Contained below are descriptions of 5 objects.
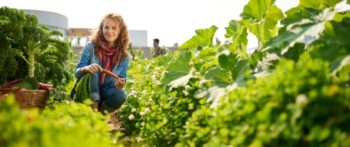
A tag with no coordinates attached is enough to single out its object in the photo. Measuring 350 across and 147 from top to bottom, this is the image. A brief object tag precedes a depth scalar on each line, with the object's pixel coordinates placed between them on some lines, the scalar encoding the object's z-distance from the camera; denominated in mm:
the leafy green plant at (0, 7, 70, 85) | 4535
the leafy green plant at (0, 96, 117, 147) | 1174
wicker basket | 3199
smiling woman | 4723
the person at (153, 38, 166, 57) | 10812
